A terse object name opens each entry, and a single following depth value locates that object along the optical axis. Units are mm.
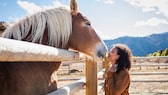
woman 2713
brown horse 1623
